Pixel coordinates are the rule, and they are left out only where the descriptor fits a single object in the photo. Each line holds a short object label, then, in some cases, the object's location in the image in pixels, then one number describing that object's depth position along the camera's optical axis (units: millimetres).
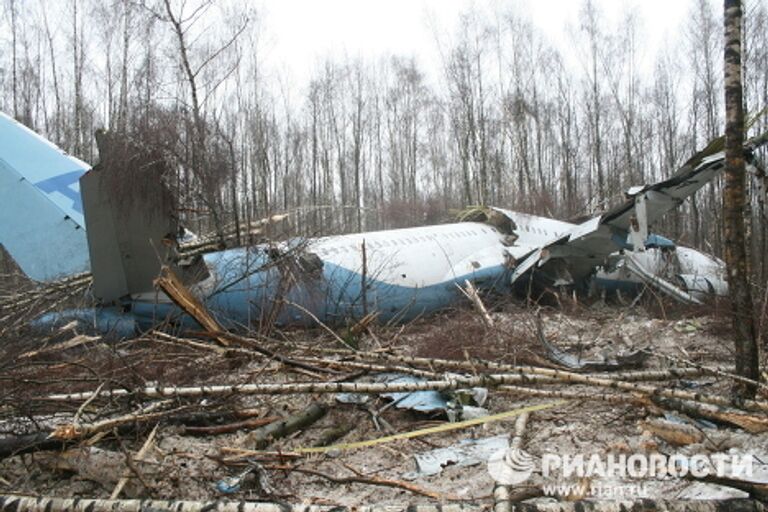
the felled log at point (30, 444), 4262
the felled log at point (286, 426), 4895
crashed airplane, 8094
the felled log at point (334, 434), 5043
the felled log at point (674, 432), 4211
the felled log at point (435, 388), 4426
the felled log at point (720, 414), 4273
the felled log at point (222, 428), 5148
